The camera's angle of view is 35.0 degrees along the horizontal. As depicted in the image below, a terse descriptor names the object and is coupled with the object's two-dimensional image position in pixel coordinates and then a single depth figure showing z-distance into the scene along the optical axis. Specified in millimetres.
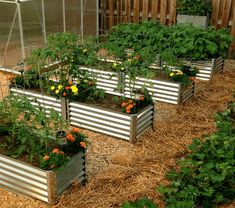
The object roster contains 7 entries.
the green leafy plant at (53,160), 3340
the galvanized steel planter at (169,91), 5598
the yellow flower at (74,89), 4668
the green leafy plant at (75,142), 3612
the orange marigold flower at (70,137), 3581
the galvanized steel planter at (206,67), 6605
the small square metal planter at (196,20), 7742
